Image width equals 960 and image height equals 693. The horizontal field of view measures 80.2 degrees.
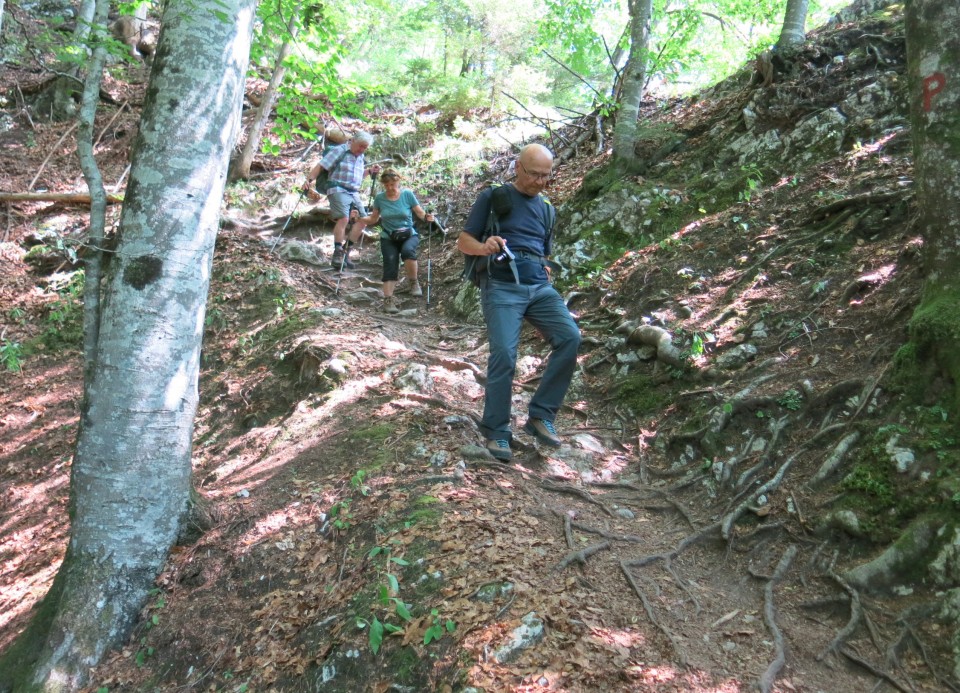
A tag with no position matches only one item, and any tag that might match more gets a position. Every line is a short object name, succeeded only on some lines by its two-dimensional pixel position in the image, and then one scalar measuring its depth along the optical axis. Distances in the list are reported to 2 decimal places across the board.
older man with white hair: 9.69
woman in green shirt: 8.86
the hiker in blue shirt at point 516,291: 4.51
